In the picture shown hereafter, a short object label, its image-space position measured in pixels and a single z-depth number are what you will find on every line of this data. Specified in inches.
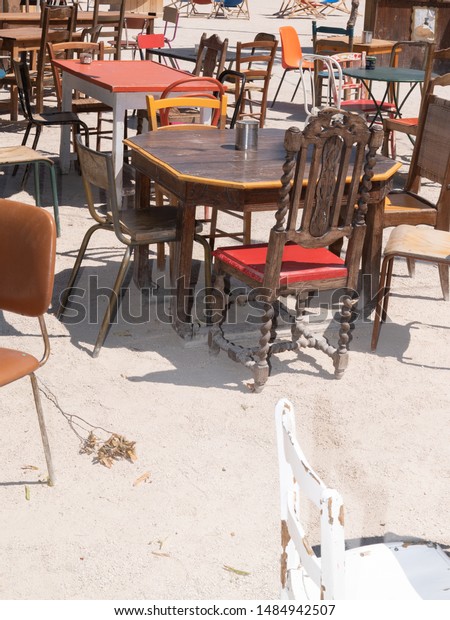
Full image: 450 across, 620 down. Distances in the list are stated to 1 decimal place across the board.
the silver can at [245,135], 187.3
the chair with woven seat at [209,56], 281.9
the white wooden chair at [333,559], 56.2
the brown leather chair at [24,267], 120.8
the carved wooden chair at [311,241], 151.2
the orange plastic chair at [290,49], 433.1
